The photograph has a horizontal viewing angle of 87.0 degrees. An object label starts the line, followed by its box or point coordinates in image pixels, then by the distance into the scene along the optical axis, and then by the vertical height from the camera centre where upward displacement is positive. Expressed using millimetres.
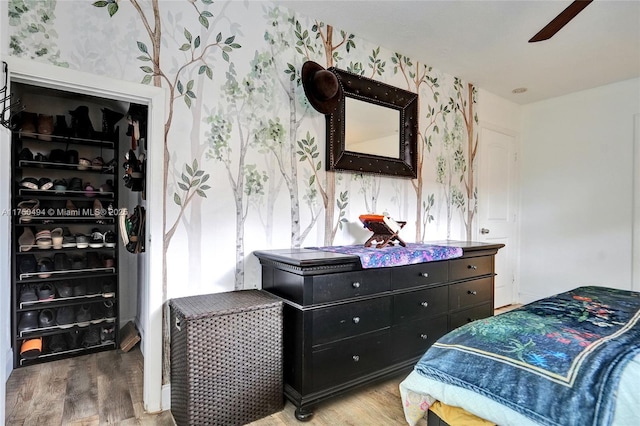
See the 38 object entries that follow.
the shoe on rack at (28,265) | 2590 -439
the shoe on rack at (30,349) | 2508 -1055
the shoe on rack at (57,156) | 2814 +436
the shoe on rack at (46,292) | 2639 -661
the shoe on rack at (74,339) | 2750 -1072
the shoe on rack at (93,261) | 2863 -448
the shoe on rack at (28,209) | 2629 -9
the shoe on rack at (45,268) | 2656 -474
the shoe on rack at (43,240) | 2670 -253
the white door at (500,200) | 3934 +139
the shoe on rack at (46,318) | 2625 -865
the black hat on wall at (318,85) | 2340 +880
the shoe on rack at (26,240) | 2615 -251
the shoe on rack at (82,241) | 2838 -276
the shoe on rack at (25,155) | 2660 +421
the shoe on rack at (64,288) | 2719 -654
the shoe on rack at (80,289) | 2779 -673
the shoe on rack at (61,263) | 2732 -445
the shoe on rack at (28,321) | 2568 -871
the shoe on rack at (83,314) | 2754 -867
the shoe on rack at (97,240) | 2918 -276
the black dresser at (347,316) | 1895 -668
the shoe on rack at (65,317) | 2689 -873
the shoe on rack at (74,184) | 2869 +205
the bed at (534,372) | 966 -522
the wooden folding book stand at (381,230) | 2514 -142
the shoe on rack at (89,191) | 2879 +149
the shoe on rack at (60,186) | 2770 +186
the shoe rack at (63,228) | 2619 -170
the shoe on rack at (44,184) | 2713 +195
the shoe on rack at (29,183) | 2638 +194
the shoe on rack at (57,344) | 2662 -1078
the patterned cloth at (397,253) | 2111 -289
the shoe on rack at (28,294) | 2584 -665
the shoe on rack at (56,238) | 2736 -244
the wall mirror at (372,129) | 2629 +688
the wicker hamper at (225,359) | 1680 -789
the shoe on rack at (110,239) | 2949 -268
